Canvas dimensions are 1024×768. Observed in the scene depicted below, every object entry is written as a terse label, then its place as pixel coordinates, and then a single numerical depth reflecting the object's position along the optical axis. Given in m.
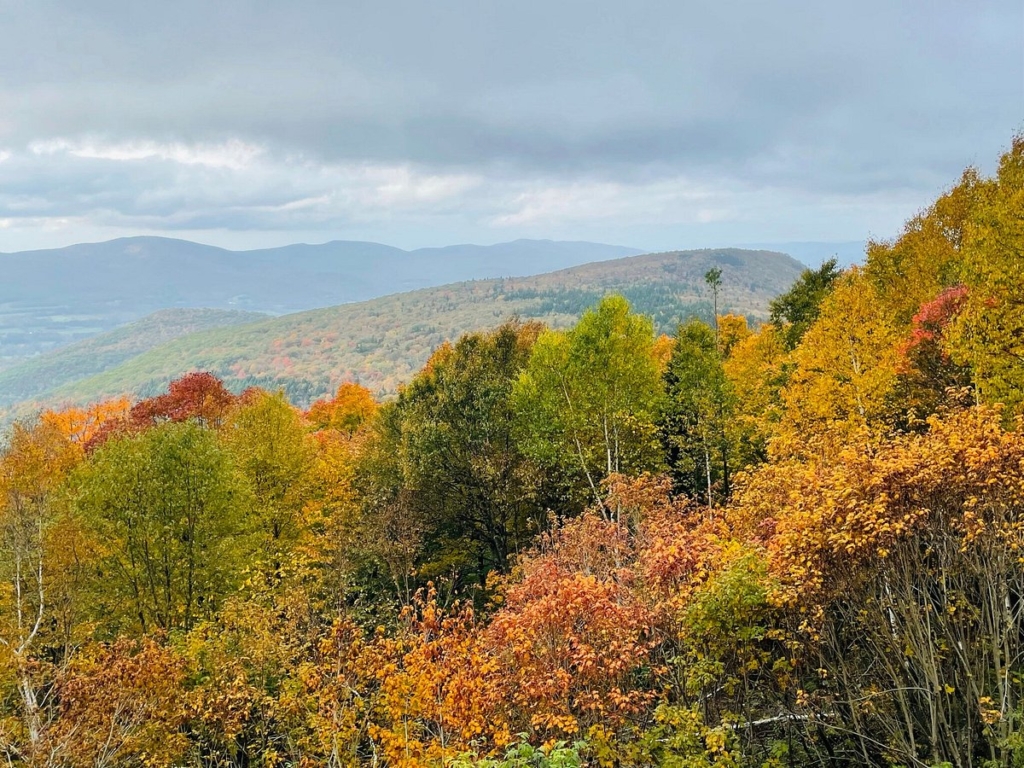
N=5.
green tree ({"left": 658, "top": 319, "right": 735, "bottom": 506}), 35.00
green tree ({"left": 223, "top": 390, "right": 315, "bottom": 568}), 33.66
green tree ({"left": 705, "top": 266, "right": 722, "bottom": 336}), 61.18
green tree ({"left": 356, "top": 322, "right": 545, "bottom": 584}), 31.55
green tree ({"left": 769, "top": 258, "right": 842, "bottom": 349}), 46.47
